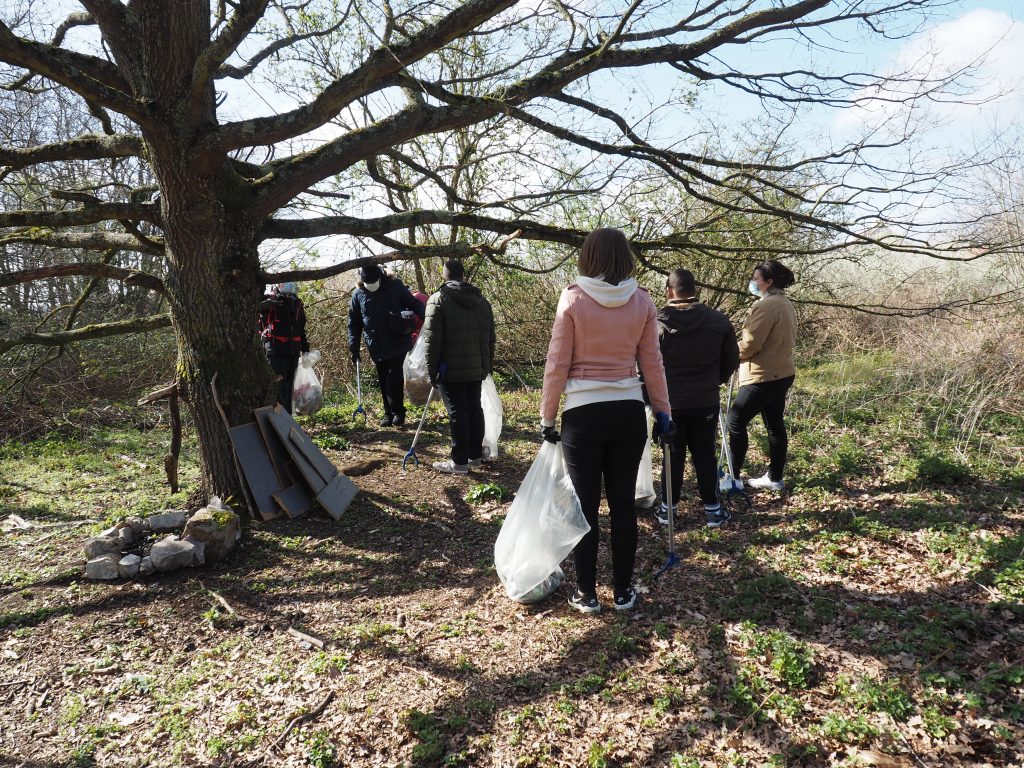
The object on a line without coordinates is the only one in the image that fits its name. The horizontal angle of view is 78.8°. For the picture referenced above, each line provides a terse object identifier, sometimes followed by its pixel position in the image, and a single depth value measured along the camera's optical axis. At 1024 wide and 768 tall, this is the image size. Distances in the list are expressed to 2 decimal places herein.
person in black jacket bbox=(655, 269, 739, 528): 4.38
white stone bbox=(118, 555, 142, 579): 4.00
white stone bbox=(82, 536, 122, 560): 4.15
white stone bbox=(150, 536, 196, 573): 4.03
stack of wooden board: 4.72
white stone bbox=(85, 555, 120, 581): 4.01
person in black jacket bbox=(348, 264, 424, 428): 7.26
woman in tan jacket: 4.67
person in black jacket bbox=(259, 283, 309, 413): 6.89
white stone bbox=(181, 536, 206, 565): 4.14
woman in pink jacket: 3.12
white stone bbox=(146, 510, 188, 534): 4.49
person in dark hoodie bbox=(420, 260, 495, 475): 5.59
